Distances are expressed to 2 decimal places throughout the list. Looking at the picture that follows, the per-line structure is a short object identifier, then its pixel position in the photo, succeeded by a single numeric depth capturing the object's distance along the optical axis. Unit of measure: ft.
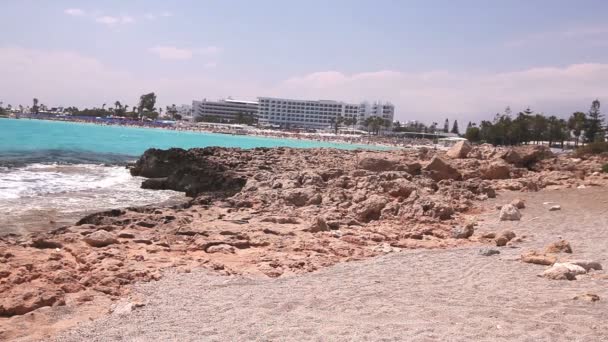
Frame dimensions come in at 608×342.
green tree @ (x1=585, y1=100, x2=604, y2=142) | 270.05
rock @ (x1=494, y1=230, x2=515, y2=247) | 33.24
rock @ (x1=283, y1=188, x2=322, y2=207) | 48.44
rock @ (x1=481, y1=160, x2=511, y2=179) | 71.51
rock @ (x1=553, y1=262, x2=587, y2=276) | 24.34
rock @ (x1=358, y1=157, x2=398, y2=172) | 65.36
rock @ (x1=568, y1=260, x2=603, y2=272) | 25.31
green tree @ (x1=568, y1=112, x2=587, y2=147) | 278.87
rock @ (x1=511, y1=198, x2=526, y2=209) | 47.94
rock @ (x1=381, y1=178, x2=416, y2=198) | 50.90
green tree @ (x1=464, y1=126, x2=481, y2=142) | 331.77
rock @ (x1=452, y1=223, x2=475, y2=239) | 36.76
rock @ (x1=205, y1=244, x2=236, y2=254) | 31.09
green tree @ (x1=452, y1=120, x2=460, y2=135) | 563.07
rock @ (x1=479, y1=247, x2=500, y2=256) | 30.27
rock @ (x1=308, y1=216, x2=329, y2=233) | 37.69
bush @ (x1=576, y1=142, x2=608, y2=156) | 136.26
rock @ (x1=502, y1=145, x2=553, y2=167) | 85.25
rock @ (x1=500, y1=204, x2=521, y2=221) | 42.45
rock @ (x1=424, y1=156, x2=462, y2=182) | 66.74
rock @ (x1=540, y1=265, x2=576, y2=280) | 24.02
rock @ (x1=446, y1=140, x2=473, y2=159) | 89.97
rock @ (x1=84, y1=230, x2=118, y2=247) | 30.86
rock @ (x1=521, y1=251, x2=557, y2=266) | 27.07
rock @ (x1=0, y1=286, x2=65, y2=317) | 20.61
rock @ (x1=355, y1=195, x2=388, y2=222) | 43.65
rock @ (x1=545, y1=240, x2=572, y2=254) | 29.71
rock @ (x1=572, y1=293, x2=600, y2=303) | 20.36
